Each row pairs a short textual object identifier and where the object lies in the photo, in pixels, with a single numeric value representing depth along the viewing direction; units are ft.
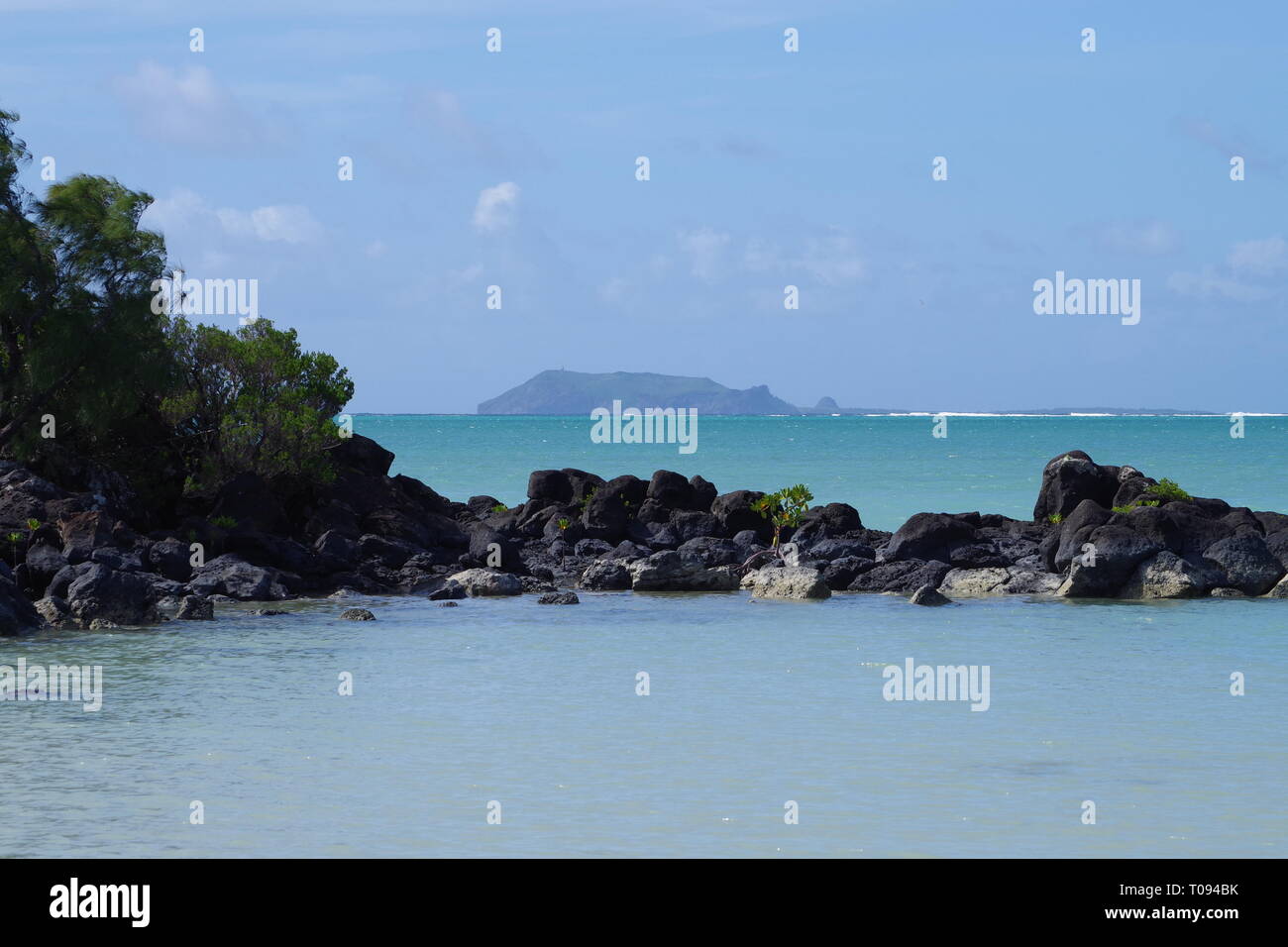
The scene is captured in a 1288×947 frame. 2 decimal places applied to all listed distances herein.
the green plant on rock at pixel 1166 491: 133.90
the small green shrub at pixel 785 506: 141.08
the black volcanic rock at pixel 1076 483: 141.18
